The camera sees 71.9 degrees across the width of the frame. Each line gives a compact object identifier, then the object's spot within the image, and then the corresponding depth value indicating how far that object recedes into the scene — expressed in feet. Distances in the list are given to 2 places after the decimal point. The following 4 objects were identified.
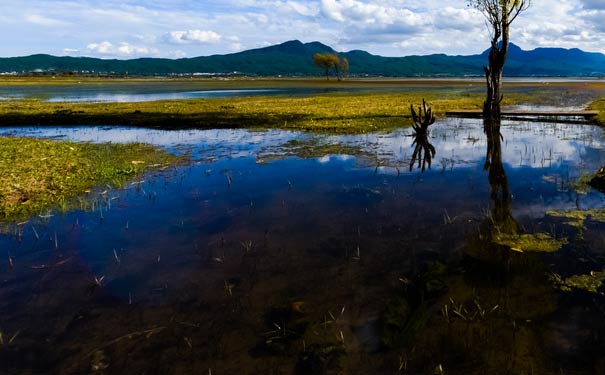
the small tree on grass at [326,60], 575.79
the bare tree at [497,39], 103.35
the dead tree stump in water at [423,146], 66.68
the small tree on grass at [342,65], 588.50
